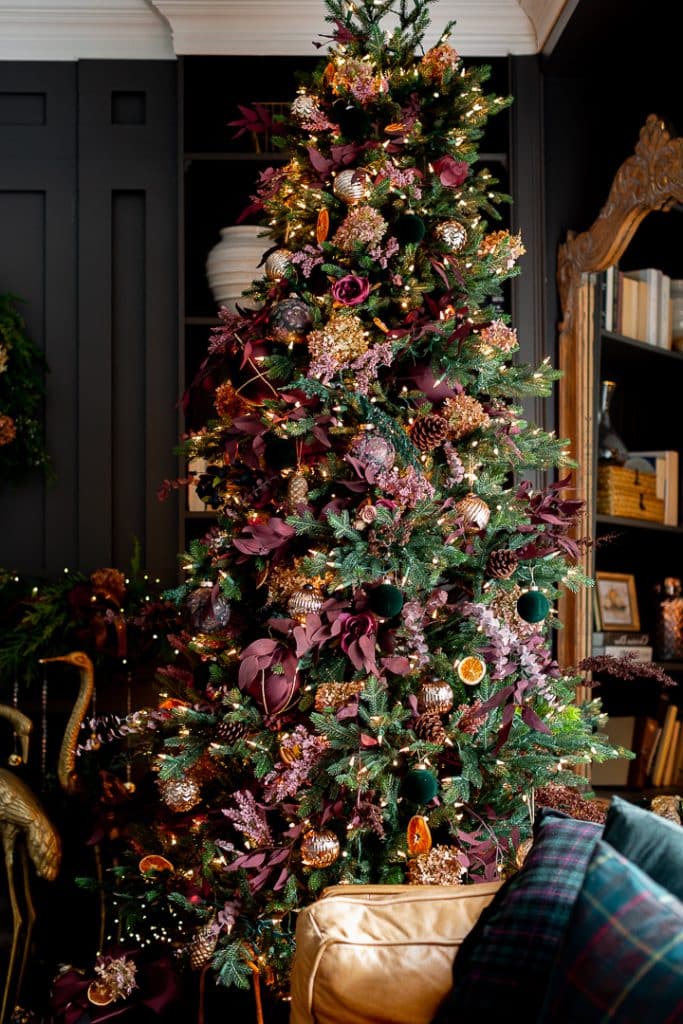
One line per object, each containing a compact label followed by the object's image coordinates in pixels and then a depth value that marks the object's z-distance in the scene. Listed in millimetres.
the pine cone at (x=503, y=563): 2027
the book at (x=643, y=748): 3211
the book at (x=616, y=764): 3225
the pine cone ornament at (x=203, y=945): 2037
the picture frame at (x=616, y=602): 3193
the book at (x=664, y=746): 3197
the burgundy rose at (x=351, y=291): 2086
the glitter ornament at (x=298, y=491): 2057
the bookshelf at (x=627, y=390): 3051
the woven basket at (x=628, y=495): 3135
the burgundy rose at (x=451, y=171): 2184
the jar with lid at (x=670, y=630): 3219
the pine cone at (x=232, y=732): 2076
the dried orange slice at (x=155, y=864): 2189
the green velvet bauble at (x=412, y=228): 2096
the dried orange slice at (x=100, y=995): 2277
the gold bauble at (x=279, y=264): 2178
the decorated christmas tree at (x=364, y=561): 1967
